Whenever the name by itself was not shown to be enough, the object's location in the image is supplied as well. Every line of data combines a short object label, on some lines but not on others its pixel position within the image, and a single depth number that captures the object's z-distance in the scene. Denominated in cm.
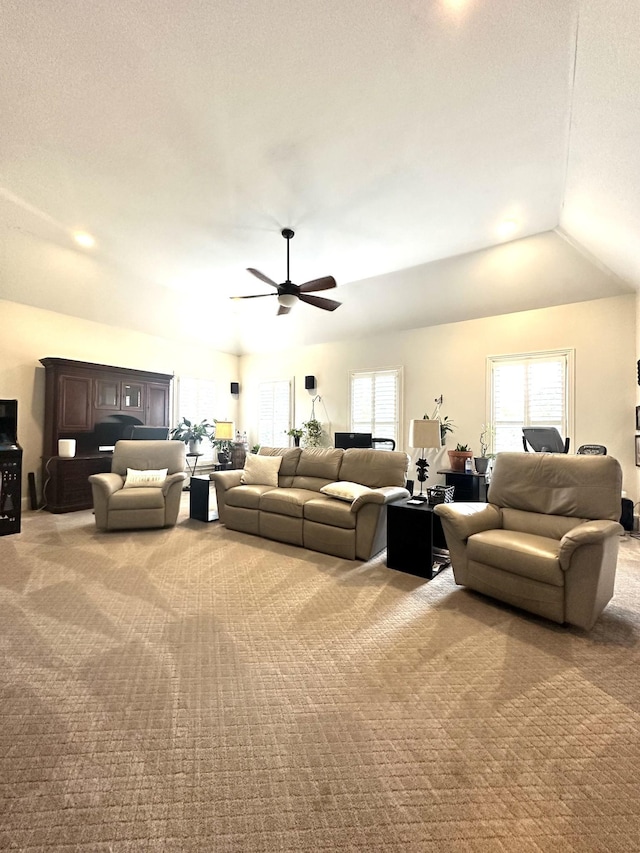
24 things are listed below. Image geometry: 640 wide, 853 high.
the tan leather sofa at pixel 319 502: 383
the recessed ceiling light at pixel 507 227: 455
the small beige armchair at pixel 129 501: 462
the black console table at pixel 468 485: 547
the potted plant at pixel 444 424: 650
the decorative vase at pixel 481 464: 568
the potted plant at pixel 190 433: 776
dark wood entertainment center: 577
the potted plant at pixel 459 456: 590
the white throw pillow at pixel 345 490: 402
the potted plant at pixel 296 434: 793
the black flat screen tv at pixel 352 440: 602
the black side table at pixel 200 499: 518
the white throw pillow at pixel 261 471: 503
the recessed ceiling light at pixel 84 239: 489
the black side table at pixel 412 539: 346
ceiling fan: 428
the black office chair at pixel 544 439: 493
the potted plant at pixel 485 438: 618
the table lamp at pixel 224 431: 747
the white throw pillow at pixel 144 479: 494
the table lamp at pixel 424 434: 393
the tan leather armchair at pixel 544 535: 253
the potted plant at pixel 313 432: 797
